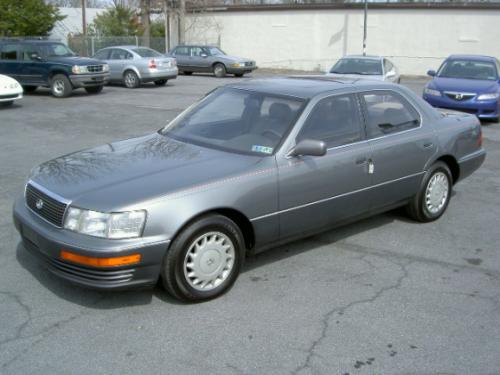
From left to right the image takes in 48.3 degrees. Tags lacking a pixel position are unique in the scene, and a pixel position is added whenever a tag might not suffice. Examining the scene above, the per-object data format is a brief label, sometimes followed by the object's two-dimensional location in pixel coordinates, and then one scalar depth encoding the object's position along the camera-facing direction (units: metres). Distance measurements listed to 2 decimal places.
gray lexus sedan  3.84
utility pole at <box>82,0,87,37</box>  35.75
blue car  12.83
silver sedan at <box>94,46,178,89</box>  20.44
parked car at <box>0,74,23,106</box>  14.44
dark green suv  17.11
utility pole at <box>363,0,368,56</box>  30.58
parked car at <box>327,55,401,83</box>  15.20
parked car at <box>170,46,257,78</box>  25.75
